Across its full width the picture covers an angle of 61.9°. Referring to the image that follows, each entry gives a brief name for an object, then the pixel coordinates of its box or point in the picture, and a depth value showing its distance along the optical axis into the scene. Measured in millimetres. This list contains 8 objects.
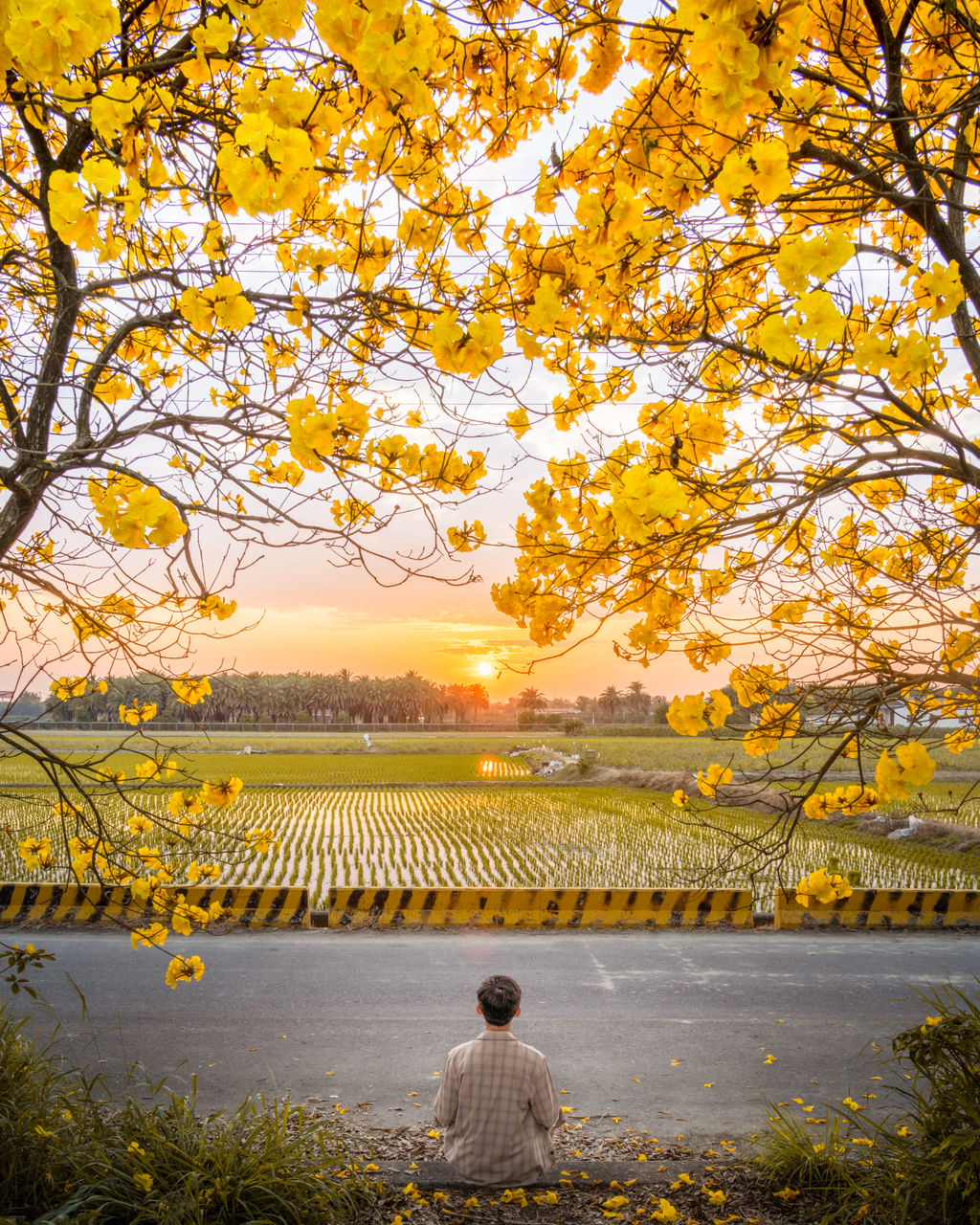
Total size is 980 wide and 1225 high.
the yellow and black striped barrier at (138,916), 7902
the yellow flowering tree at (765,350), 2135
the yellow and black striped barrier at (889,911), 8125
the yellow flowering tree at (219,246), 1546
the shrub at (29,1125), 2816
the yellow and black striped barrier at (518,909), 7984
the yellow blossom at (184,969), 3115
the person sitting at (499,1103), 3170
